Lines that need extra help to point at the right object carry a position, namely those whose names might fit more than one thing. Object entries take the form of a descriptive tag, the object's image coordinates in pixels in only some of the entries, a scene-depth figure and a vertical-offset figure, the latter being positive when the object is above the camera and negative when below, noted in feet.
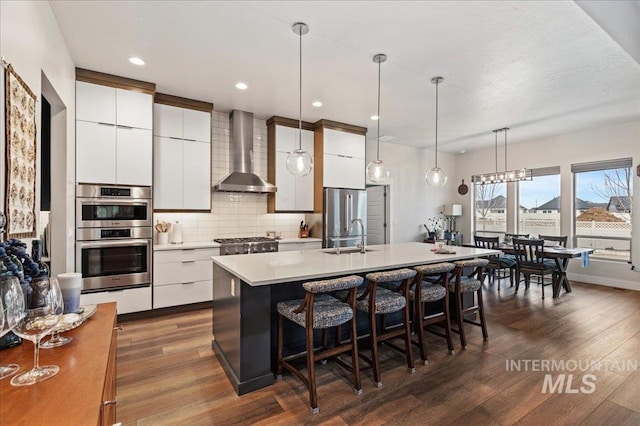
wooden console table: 2.57 -1.66
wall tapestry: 5.42 +1.07
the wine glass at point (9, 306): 3.02 -0.94
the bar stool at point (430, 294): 9.03 -2.46
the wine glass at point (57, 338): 3.84 -1.63
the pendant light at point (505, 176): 17.92 +2.16
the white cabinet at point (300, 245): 15.79 -1.75
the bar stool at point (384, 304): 7.88 -2.41
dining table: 15.92 -2.35
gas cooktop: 14.93 -1.38
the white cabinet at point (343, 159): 17.76 +3.11
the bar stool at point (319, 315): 6.91 -2.41
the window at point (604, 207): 18.03 +0.31
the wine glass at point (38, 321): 3.10 -1.20
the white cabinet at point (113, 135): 11.59 +2.99
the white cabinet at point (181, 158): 13.83 +2.47
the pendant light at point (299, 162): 10.00 +1.61
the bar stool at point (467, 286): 9.85 -2.44
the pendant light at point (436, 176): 12.66 +1.46
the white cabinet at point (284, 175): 16.87 +2.00
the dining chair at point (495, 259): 18.15 -2.77
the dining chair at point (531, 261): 16.40 -2.68
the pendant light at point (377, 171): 11.15 +1.48
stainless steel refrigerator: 17.43 -0.16
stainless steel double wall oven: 11.55 -0.93
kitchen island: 7.50 -2.20
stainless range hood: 15.61 +3.07
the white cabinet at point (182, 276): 12.94 -2.76
